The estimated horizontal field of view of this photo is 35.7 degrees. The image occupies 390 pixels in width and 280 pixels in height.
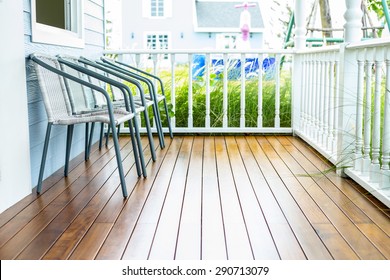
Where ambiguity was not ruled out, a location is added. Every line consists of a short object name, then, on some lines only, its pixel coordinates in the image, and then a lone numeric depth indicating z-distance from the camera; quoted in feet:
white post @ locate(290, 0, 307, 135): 19.53
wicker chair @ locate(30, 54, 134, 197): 11.15
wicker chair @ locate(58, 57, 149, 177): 11.71
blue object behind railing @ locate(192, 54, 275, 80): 20.44
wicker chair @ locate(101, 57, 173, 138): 16.28
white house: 65.67
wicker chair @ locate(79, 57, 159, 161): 13.62
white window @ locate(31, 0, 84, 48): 14.08
